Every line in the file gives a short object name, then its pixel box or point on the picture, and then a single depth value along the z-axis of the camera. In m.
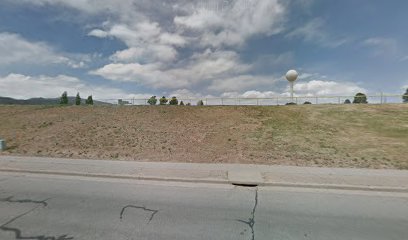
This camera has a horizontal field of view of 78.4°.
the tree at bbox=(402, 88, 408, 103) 29.83
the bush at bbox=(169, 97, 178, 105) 36.16
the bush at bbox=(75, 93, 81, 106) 37.93
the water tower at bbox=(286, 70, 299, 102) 34.91
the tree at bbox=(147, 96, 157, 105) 35.94
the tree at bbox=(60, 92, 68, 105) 40.16
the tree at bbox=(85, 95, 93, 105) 38.91
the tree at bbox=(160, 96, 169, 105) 36.69
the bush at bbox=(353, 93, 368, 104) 31.19
